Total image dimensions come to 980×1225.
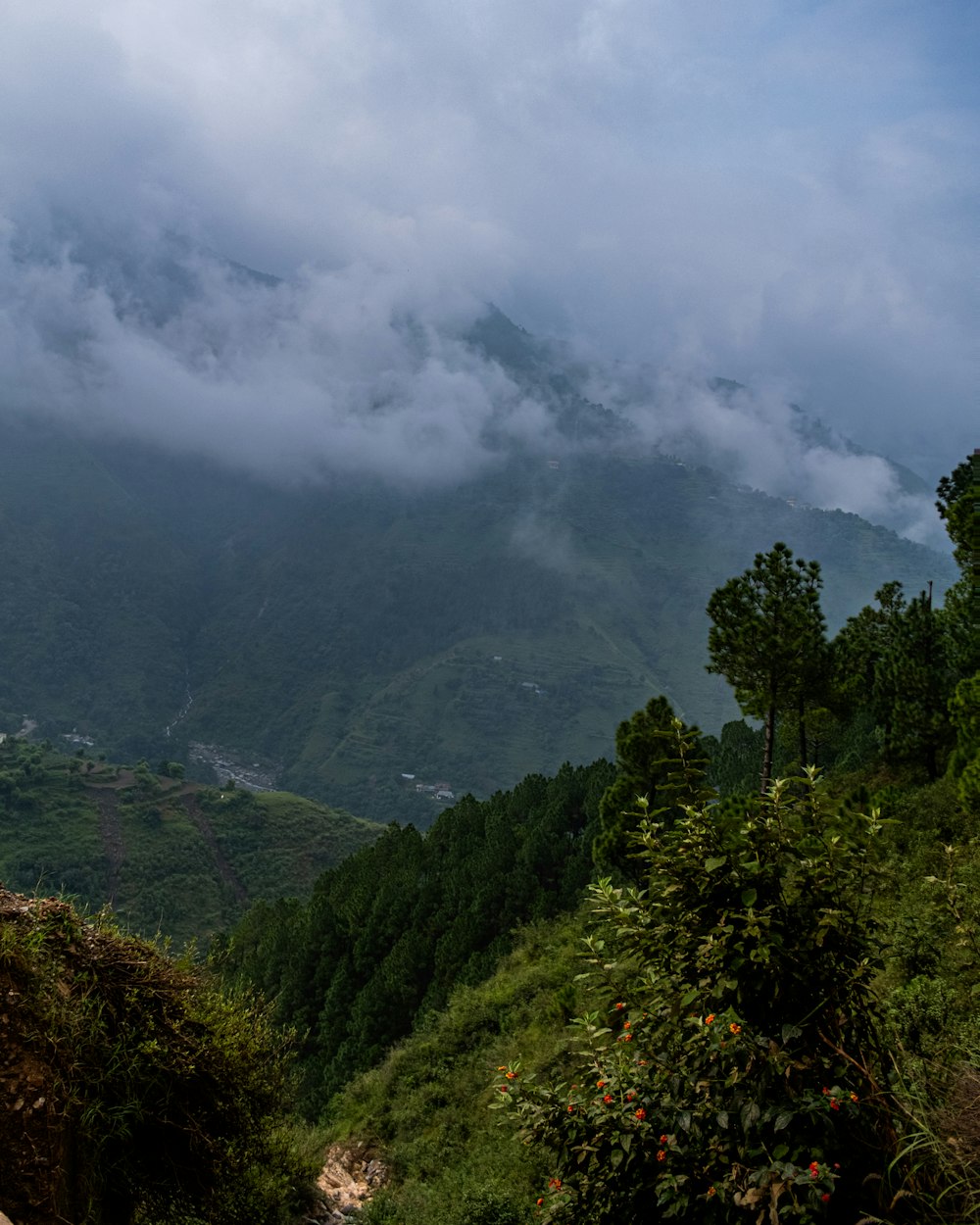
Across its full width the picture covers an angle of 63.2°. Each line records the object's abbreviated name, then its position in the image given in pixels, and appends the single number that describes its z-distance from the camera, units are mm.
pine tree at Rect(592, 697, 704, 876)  26188
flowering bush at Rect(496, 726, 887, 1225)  4105
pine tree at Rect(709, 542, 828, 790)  25172
